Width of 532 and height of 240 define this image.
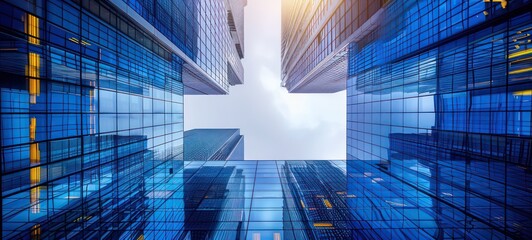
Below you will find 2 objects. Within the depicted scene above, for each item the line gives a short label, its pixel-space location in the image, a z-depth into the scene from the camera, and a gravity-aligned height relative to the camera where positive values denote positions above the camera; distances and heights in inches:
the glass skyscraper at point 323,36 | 1143.6 +512.8
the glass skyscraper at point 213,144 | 3250.5 -486.2
